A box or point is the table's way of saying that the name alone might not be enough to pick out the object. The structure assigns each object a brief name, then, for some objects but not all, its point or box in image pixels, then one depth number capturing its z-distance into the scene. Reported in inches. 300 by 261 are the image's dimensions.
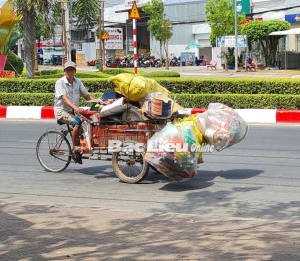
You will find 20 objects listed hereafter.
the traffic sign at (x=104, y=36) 1660.7
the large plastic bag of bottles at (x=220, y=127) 342.4
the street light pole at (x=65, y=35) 1473.1
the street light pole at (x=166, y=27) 2219.9
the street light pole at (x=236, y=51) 1649.5
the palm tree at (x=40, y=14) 846.5
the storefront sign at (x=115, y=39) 2497.5
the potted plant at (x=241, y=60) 1876.2
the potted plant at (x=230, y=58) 1918.1
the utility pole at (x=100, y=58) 1444.4
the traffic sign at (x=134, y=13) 729.6
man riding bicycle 367.2
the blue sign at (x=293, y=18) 1874.4
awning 1563.1
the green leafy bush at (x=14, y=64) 1147.9
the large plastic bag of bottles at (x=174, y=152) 325.4
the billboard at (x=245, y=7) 2179.4
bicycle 346.0
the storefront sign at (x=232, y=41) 1712.6
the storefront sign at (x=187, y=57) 2304.4
